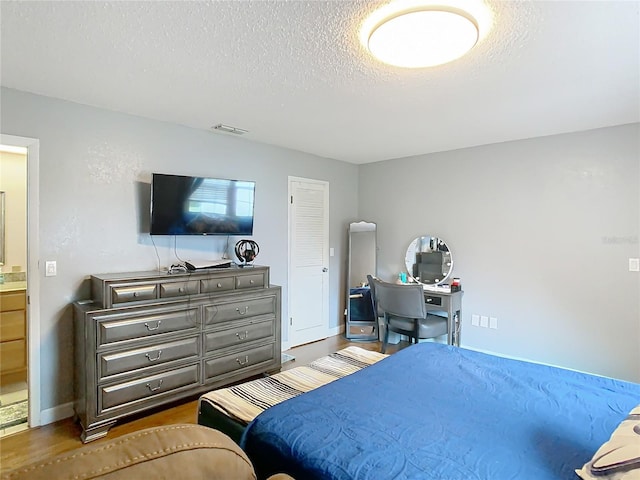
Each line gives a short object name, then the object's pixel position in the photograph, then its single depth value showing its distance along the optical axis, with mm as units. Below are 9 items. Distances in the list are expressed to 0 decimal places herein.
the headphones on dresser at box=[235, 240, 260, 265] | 3646
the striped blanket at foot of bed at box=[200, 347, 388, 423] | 1790
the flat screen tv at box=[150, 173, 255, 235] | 3078
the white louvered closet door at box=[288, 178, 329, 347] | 4461
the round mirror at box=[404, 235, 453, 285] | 4445
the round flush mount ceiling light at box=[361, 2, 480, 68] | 1602
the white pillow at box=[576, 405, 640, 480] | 1006
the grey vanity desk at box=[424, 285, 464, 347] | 3962
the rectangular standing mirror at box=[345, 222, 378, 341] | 4895
